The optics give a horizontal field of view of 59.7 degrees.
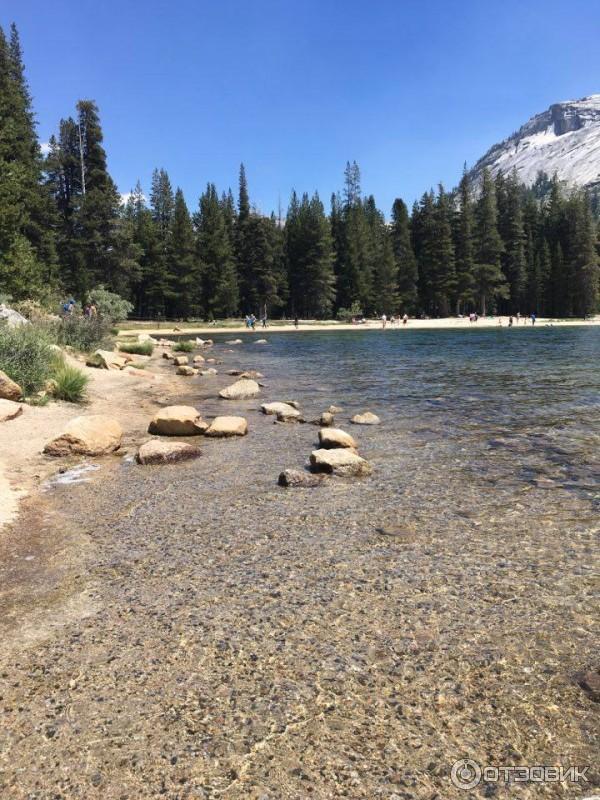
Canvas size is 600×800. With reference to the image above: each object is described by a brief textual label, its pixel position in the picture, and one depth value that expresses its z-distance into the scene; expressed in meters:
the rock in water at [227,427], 11.38
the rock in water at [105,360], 21.86
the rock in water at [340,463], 8.45
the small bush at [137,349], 32.62
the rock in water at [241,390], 17.55
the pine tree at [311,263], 83.88
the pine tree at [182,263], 75.94
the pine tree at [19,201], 27.81
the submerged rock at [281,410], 13.29
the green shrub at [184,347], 40.56
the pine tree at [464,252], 90.31
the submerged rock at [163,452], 9.21
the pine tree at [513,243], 96.12
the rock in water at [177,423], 11.41
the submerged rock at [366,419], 12.72
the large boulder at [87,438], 9.42
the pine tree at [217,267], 79.19
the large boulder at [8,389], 12.13
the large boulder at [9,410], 11.06
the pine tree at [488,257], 90.75
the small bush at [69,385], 14.26
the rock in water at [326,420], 12.61
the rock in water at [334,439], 9.98
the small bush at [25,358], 13.73
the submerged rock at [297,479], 7.96
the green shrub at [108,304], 35.78
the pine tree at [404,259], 91.38
